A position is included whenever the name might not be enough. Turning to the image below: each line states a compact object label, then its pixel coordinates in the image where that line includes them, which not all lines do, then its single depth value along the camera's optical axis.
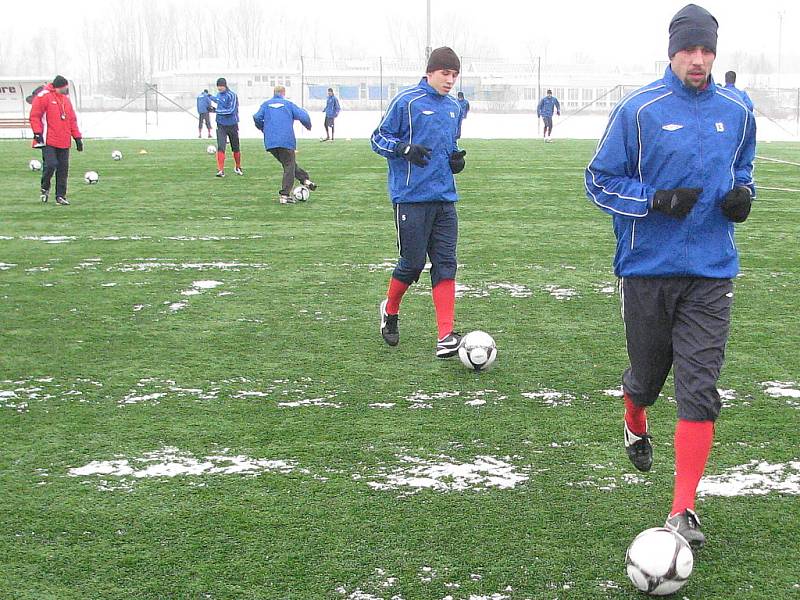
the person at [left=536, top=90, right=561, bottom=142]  34.41
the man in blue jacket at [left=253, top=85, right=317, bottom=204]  16.06
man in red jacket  15.34
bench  39.12
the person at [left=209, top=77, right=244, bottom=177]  19.48
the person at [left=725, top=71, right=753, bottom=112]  20.23
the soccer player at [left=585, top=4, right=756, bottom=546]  3.96
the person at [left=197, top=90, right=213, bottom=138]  35.09
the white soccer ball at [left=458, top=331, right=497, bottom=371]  6.55
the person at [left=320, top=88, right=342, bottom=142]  34.97
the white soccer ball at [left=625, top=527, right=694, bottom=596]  3.53
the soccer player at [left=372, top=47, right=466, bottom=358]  6.70
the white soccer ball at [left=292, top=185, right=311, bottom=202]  16.67
